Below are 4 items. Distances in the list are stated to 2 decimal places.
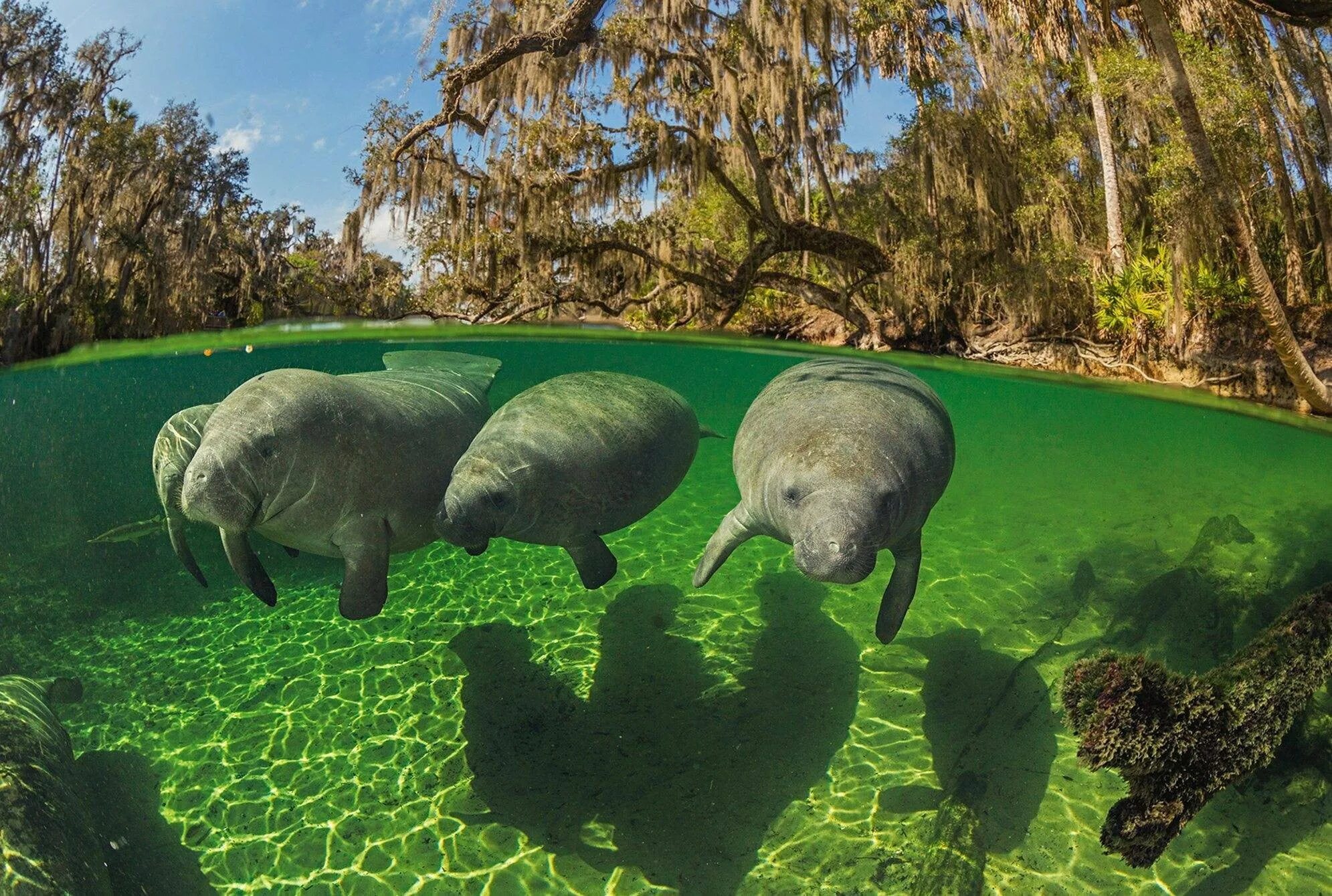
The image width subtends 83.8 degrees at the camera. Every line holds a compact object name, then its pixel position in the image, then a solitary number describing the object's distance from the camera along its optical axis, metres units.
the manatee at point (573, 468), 2.99
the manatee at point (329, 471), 2.84
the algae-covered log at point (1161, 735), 3.10
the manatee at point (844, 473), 2.58
